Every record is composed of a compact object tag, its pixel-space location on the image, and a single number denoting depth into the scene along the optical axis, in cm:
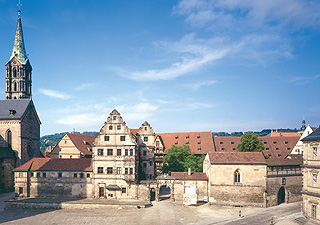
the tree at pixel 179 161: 5792
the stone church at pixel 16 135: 6238
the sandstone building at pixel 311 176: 3585
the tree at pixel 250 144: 6700
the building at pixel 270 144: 7731
